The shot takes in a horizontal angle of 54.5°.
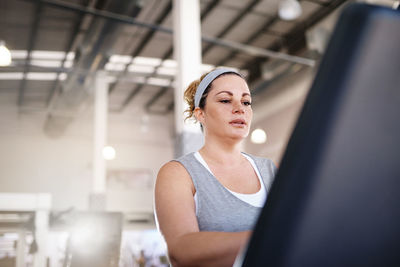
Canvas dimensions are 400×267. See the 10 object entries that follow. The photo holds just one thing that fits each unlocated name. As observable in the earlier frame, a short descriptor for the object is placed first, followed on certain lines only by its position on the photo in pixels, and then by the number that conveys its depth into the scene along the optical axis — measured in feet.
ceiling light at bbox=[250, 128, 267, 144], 28.50
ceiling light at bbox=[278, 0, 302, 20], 19.25
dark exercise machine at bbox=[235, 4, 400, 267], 1.09
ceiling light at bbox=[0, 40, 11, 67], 18.75
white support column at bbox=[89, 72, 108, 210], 28.78
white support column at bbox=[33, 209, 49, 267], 16.50
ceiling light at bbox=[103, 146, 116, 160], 30.40
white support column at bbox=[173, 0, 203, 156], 13.96
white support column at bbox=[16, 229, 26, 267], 16.87
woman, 2.06
